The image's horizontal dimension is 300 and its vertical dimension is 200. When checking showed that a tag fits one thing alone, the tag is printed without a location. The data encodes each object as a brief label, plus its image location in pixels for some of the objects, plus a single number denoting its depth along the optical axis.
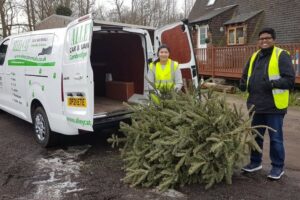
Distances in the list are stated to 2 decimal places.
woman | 4.02
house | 12.82
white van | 3.77
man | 3.23
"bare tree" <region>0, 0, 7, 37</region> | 18.99
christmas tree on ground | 3.03
